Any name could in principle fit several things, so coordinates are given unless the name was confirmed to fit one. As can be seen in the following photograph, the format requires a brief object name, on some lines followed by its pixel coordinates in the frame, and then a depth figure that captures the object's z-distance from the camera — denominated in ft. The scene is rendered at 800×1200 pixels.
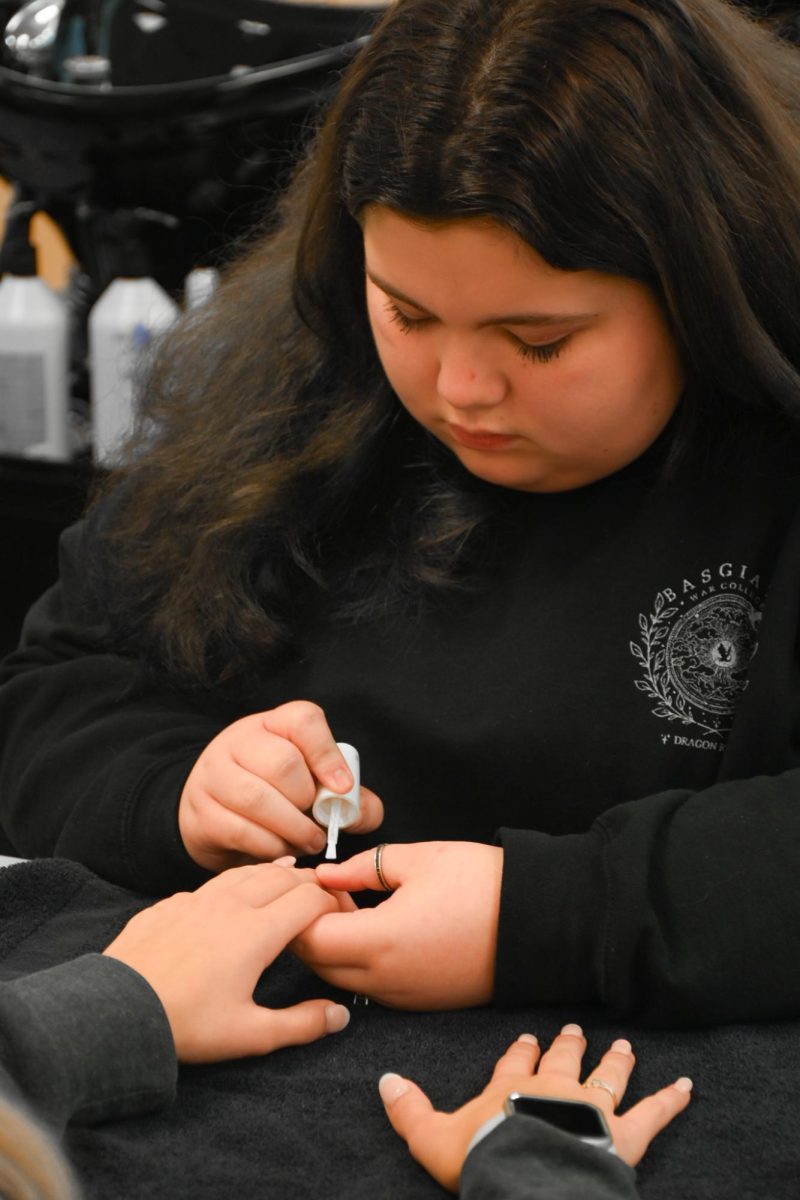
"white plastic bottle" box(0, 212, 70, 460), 9.49
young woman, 6.99
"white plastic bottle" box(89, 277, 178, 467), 9.32
